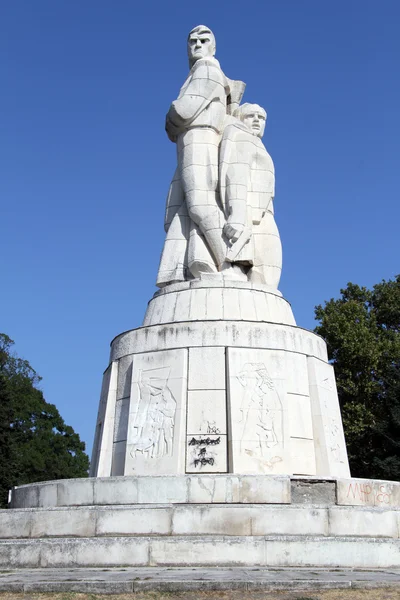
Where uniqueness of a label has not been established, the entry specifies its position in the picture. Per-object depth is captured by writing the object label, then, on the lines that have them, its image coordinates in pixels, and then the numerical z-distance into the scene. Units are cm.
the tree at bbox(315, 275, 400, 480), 2639
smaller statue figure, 1475
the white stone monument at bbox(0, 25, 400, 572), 909
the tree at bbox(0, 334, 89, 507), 4100
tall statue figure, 1477
